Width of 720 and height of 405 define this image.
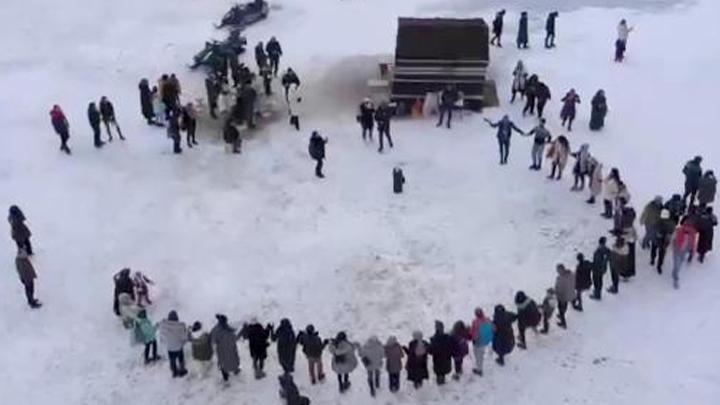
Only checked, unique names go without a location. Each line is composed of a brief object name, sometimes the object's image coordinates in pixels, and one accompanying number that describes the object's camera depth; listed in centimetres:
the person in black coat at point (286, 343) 1823
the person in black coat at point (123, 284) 2002
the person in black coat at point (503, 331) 1841
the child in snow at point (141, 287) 2051
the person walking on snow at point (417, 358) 1795
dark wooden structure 2709
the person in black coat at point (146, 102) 2702
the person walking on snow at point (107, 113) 2605
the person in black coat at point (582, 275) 1969
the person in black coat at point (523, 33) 3036
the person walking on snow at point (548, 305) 1922
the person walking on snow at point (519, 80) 2744
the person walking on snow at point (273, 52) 2938
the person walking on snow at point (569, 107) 2591
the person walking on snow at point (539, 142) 2411
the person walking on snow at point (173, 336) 1845
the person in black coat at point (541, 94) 2661
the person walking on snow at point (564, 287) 1925
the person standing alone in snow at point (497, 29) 3083
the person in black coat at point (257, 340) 1845
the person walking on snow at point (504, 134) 2461
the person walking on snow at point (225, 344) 1825
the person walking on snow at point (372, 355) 1783
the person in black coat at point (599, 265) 1978
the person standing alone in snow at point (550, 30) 3038
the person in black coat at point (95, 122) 2578
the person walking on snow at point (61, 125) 2577
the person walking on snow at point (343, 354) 1798
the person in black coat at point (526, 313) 1886
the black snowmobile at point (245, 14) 3315
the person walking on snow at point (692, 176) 2238
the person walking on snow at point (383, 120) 2542
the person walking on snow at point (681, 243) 2022
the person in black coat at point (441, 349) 1797
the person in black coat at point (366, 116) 2581
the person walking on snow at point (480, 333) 1830
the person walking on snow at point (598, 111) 2584
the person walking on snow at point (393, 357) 1792
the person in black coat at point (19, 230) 2197
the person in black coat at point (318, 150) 2442
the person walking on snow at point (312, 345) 1814
